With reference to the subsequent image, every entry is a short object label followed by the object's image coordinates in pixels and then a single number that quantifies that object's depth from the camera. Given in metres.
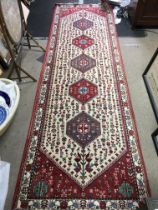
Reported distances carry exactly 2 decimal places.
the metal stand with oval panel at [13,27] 1.50
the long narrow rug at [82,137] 1.28
